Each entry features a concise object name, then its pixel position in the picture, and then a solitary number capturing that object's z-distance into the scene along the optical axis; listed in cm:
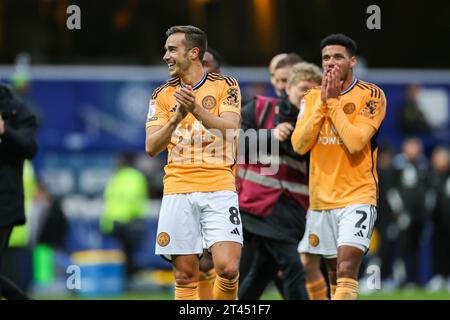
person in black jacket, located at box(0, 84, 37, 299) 990
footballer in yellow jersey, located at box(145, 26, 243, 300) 863
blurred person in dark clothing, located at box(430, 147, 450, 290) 1898
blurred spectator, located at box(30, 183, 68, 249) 1780
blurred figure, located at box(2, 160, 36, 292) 1305
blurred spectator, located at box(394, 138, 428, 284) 1900
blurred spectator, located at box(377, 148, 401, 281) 1880
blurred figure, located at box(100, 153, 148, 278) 1895
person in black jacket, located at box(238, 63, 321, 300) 1026
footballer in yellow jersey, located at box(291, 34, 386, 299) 897
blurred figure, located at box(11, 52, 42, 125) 1995
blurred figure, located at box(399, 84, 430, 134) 2111
